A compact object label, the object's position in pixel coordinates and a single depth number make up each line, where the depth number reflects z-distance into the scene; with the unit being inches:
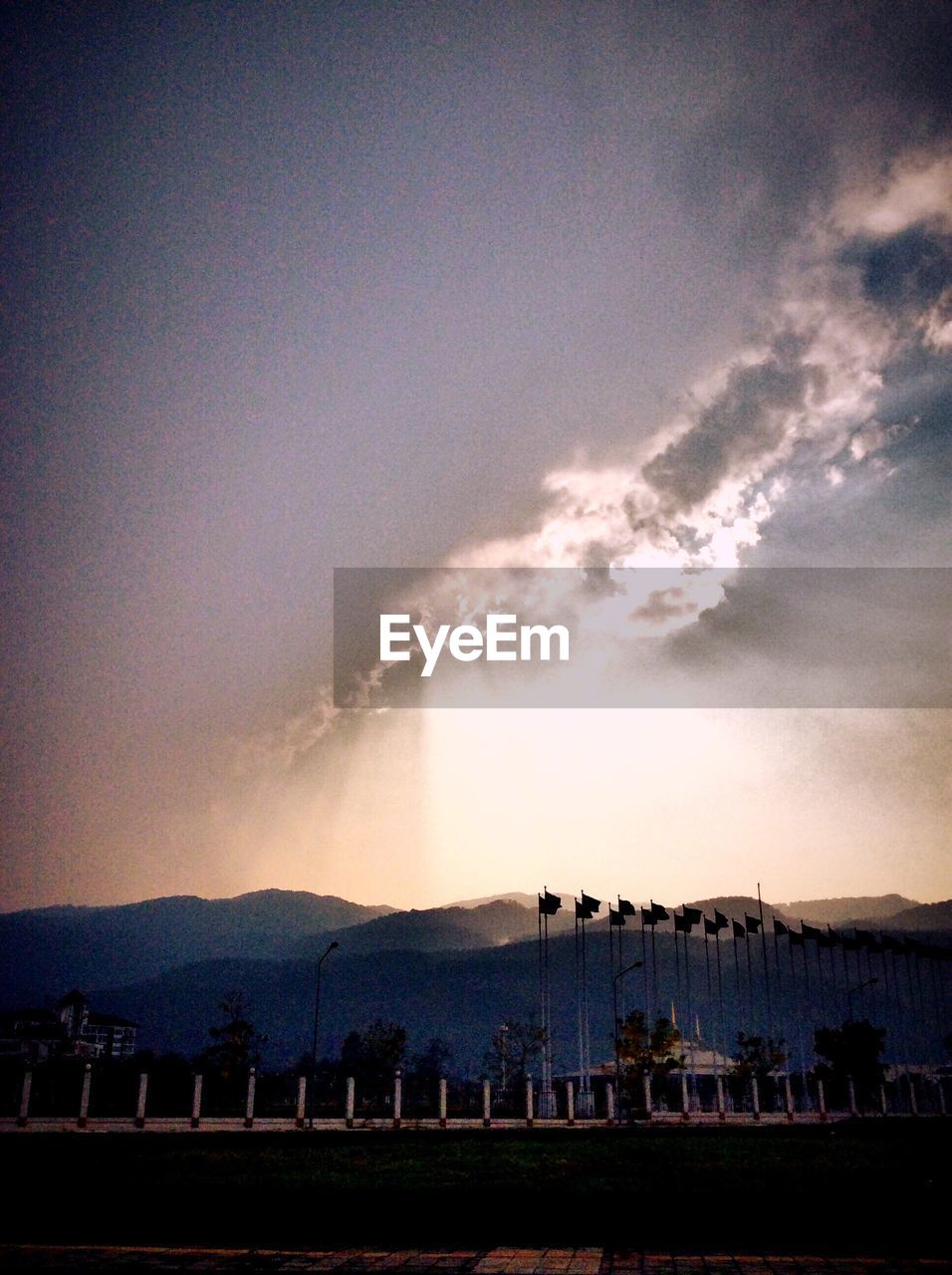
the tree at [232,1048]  2667.3
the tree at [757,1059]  2701.8
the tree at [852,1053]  2511.1
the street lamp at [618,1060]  1976.4
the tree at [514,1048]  3329.2
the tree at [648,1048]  2226.9
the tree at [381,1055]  3014.3
